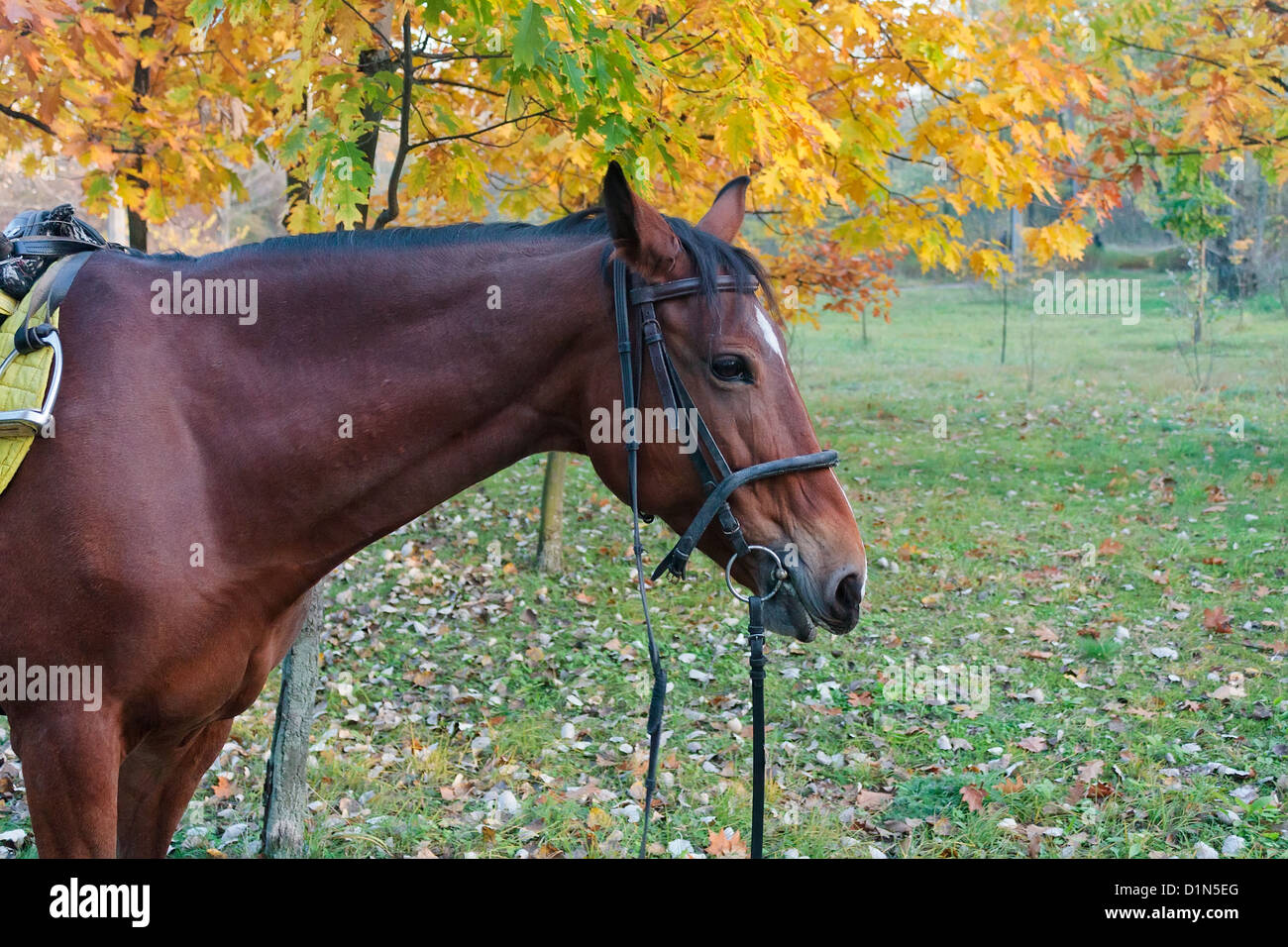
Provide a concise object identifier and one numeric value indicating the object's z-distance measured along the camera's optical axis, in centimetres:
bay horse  217
